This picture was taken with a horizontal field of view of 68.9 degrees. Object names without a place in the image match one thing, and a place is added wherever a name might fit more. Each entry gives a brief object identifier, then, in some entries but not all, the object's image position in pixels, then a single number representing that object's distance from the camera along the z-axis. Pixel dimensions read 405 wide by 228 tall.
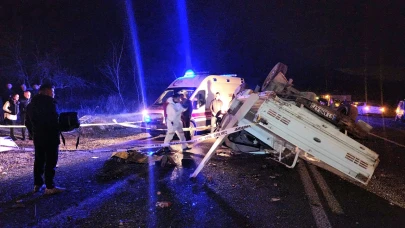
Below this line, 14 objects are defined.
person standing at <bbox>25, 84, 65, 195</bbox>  4.77
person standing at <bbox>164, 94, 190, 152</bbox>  8.16
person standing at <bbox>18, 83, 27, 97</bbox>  10.00
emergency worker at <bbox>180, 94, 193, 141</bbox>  10.11
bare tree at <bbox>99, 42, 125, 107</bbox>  24.66
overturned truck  4.62
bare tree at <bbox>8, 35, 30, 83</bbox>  17.75
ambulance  10.62
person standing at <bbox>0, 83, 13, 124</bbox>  9.96
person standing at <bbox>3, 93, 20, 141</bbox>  9.68
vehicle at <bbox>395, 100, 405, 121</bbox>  18.73
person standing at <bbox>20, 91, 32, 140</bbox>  10.10
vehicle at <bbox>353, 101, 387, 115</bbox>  25.38
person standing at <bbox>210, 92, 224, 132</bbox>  11.21
